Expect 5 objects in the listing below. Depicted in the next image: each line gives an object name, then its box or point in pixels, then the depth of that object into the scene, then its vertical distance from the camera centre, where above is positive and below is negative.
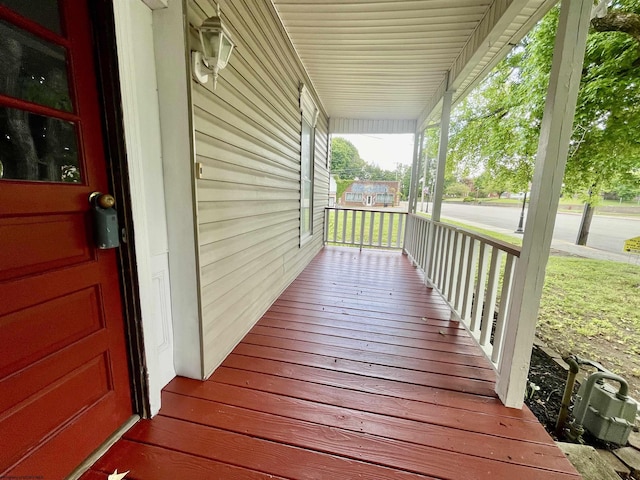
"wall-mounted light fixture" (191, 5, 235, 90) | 1.26 +0.70
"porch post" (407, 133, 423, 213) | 5.16 +0.50
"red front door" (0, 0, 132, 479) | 0.80 -0.21
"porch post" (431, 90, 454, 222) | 3.31 +0.64
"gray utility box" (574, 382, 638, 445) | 1.67 -1.35
